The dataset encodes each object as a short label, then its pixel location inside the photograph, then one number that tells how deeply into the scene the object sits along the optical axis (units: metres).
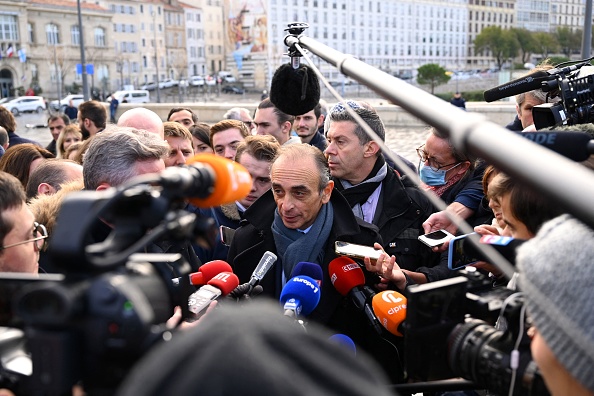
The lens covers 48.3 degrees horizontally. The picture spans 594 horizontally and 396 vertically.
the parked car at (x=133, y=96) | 44.85
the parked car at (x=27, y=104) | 39.94
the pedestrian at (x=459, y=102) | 19.17
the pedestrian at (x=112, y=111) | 27.38
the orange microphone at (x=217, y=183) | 1.05
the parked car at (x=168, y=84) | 65.00
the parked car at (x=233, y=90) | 67.44
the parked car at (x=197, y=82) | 67.01
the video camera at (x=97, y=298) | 0.85
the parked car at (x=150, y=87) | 63.83
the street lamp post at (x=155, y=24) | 78.62
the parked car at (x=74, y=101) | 39.83
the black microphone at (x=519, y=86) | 2.55
